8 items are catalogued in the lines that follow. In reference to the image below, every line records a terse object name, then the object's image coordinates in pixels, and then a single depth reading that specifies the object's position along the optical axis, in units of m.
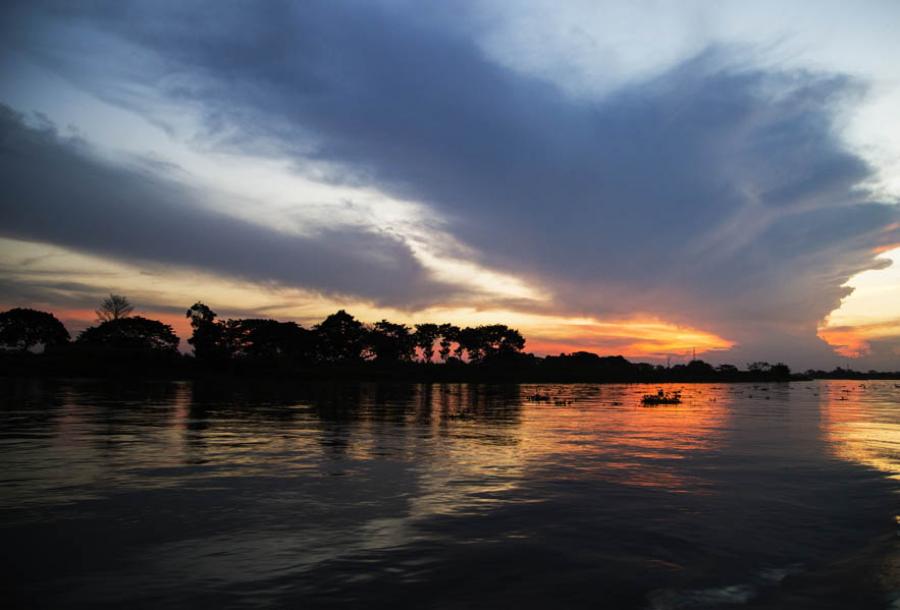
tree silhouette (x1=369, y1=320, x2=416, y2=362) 150.38
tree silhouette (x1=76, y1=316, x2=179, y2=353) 119.19
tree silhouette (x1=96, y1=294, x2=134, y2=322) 120.11
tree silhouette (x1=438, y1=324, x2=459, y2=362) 160.88
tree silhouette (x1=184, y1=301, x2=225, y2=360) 121.85
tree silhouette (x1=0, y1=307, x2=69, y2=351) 121.69
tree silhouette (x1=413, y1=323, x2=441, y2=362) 158.88
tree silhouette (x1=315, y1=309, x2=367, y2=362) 137.38
